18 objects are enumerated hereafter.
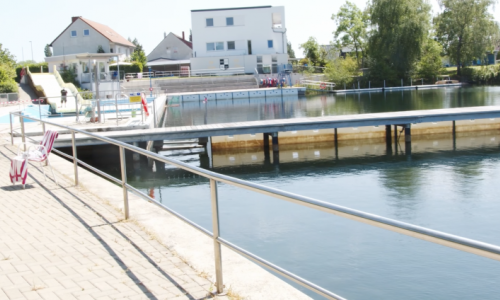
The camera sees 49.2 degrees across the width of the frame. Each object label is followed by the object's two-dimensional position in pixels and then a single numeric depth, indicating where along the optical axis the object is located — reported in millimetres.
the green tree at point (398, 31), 59688
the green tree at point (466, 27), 63344
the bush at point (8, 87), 41531
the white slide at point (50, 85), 35819
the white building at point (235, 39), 68312
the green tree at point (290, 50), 124712
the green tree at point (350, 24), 73025
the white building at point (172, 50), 88312
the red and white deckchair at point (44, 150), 9516
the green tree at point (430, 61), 64875
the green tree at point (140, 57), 74838
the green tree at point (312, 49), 83375
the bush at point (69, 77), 49750
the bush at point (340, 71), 63781
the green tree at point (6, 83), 41562
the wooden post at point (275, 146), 21452
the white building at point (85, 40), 68375
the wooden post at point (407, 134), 22984
